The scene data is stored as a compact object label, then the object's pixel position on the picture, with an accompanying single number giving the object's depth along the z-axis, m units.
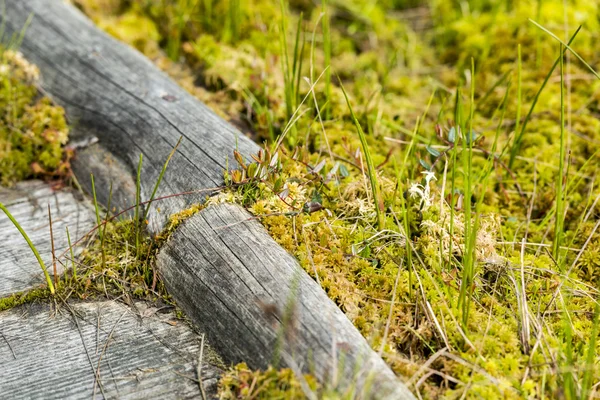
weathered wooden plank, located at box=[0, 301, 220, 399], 2.20
